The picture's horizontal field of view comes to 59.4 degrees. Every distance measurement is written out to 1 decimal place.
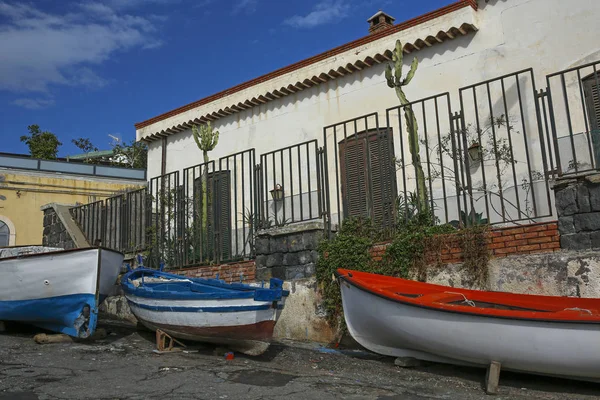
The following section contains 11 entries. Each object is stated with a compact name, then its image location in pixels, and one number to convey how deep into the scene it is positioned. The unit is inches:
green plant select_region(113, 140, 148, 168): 1091.3
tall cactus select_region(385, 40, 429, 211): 267.6
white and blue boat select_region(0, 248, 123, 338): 255.4
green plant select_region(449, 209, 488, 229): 234.7
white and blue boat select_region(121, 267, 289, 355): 215.2
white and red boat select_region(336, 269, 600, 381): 161.5
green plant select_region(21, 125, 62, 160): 1048.2
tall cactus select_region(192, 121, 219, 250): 362.5
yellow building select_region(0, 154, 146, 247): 706.2
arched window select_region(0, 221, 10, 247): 698.2
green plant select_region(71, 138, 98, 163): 1336.6
